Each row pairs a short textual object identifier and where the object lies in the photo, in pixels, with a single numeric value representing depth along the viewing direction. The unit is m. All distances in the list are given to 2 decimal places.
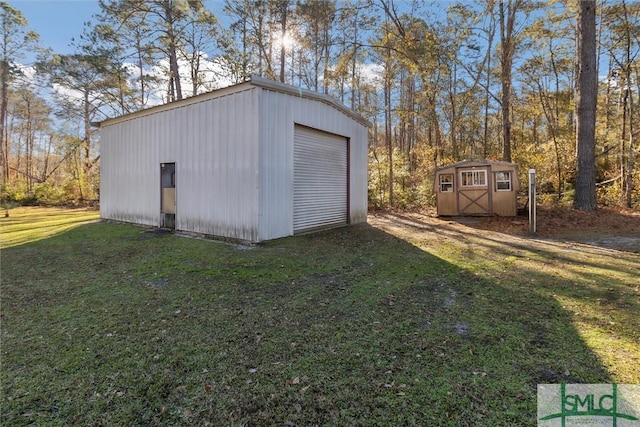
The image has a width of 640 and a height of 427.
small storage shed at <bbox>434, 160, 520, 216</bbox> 8.93
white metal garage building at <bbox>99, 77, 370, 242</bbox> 6.18
